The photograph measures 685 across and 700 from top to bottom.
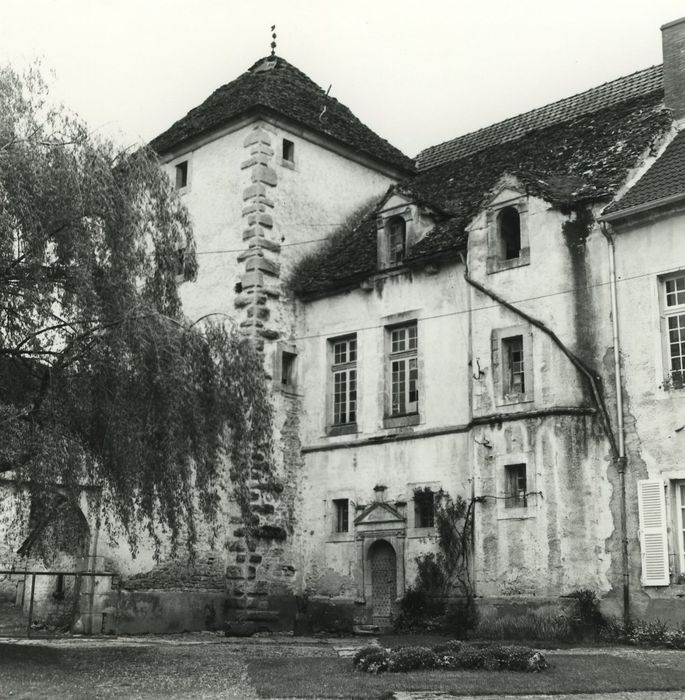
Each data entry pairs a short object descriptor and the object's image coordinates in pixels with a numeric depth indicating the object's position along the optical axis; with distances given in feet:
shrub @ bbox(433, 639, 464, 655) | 40.11
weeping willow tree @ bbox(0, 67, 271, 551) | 43.06
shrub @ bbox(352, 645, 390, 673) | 38.50
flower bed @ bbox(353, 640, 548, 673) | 37.81
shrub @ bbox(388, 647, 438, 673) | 38.40
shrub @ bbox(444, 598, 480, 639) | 58.23
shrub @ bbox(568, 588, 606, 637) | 53.31
